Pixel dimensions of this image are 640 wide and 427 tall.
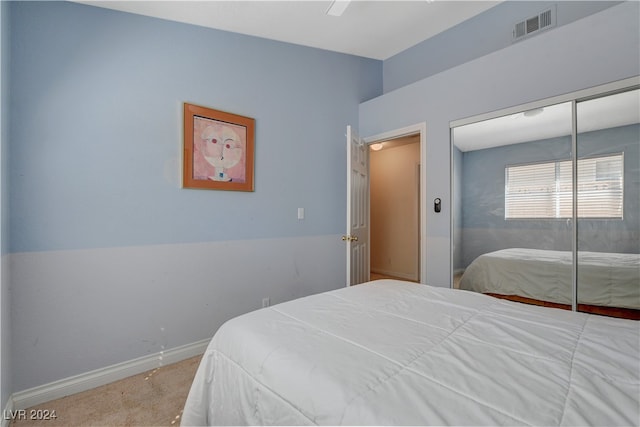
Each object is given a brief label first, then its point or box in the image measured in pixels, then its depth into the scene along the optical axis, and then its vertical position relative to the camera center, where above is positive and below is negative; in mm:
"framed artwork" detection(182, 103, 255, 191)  2359 +513
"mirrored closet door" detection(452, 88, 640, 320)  1885 +44
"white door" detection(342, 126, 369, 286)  2857 +16
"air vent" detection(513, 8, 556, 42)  2447 +1556
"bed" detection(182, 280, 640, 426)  720 -461
